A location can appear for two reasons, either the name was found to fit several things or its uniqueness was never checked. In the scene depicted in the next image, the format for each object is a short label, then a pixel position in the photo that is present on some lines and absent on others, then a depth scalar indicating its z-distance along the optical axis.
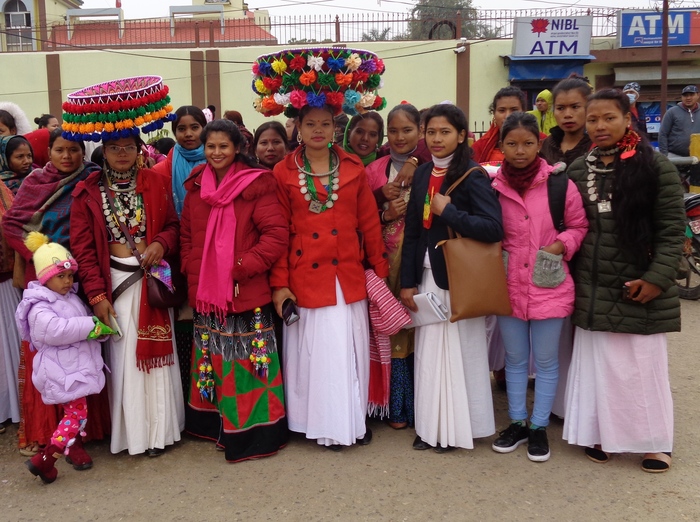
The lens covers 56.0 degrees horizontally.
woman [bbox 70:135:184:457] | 3.72
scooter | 6.93
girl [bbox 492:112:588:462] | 3.52
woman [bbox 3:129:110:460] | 3.85
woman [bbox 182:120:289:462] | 3.64
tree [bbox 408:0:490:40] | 18.32
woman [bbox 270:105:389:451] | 3.80
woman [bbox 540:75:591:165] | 3.99
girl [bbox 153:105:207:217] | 4.34
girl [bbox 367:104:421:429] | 4.09
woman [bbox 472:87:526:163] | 4.73
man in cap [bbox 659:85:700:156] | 9.29
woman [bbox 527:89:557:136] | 5.51
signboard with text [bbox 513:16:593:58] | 17.45
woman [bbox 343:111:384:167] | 4.45
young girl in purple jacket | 3.46
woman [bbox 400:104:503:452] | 3.66
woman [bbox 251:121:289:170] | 4.63
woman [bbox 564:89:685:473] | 3.35
